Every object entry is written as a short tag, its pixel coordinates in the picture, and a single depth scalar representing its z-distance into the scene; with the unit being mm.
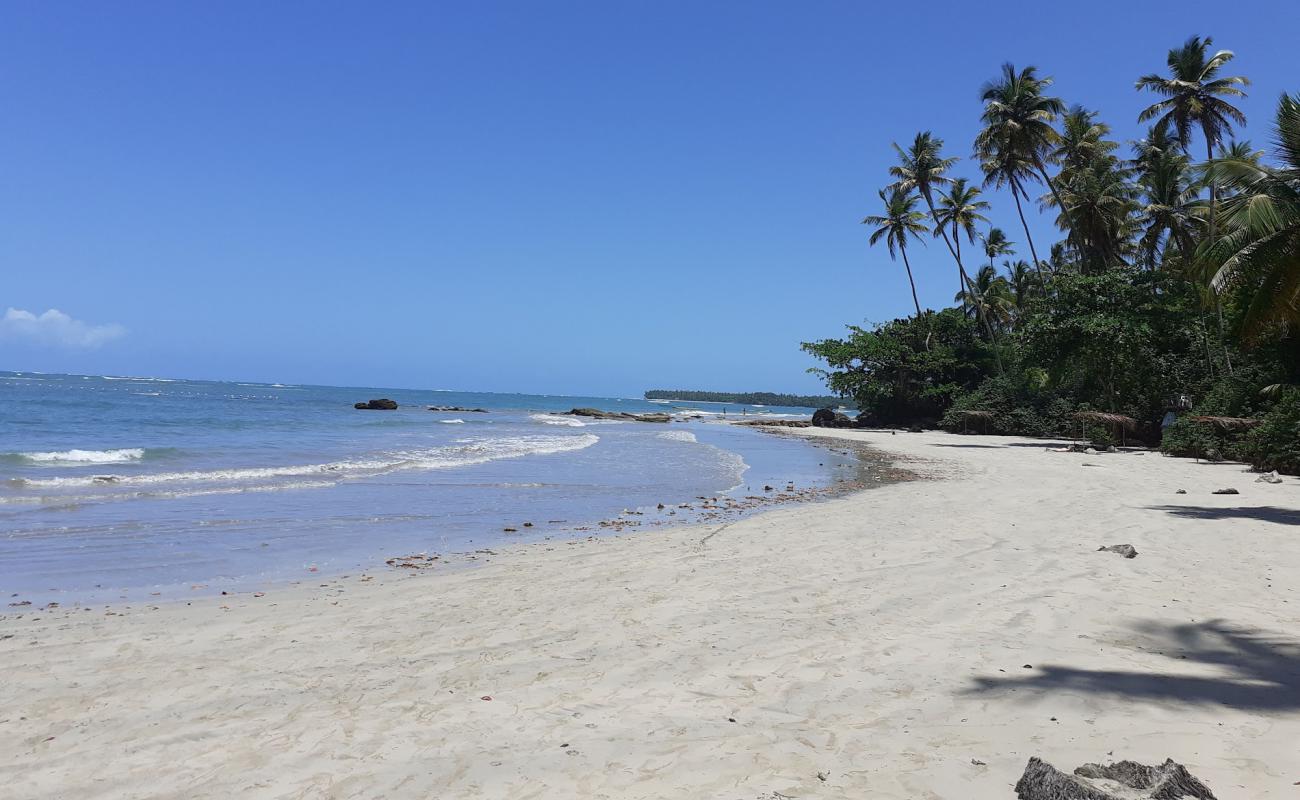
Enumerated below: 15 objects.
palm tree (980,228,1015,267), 63000
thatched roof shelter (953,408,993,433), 40094
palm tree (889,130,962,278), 44312
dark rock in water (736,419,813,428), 58719
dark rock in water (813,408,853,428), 56112
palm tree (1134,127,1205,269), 34000
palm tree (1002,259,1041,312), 55653
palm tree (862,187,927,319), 49500
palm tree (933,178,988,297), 45344
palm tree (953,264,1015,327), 58500
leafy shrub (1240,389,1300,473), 16812
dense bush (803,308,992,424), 48125
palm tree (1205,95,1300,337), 12281
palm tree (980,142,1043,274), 37844
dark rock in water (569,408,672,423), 66394
